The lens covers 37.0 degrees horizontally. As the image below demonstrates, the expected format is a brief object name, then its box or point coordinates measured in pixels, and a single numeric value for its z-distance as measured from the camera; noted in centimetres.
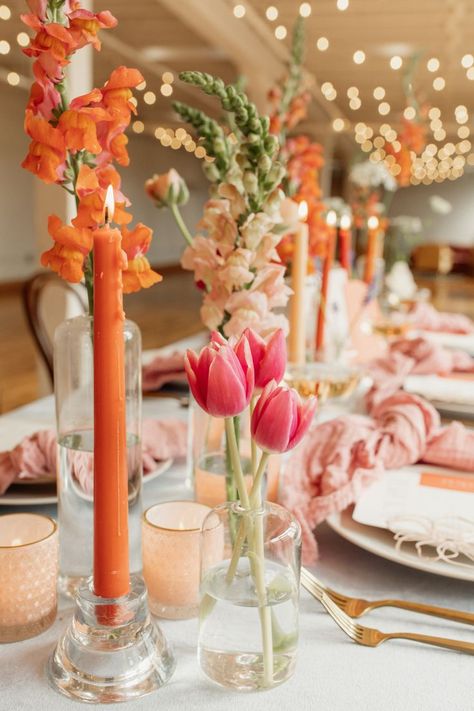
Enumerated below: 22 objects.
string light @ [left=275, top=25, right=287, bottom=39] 626
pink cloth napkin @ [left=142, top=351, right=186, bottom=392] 151
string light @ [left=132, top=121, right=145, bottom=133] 1187
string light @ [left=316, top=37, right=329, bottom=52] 685
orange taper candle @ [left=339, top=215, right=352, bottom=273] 157
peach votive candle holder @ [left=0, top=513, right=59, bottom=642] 60
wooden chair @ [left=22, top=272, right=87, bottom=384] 208
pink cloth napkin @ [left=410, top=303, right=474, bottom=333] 231
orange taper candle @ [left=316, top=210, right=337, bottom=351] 130
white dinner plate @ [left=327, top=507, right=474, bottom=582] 71
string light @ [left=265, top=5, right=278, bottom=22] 581
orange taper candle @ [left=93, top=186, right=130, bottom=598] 48
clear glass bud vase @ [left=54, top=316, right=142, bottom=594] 68
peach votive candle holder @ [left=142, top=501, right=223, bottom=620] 65
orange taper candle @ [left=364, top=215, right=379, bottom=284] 187
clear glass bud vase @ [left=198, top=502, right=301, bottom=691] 54
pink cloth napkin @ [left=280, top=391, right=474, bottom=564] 83
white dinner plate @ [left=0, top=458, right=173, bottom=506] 87
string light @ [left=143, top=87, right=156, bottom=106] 979
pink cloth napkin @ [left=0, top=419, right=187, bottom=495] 91
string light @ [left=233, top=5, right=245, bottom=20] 580
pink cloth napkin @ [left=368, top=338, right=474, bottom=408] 157
